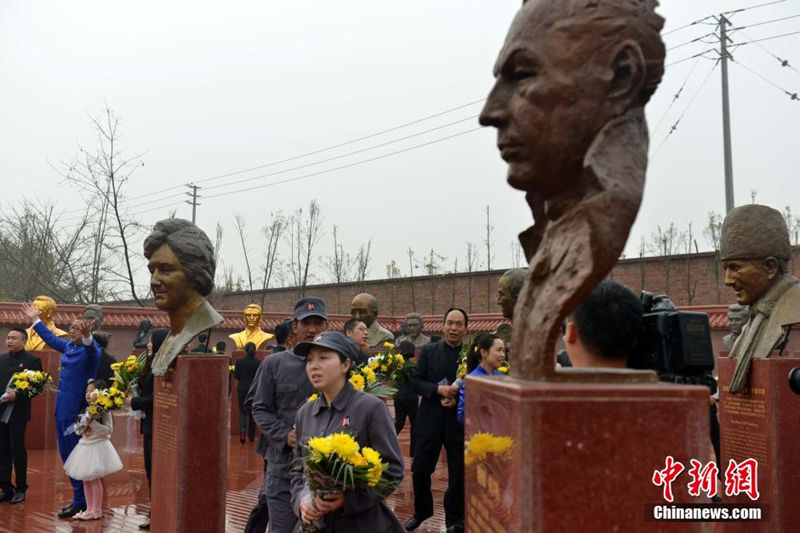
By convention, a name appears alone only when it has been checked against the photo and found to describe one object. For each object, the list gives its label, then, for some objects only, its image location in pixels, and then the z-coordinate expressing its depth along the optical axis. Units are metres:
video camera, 2.63
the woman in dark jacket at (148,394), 7.18
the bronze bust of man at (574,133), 2.60
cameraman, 2.80
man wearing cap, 5.04
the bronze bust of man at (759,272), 5.53
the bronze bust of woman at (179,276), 6.33
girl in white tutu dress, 7.17
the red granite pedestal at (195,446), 5.90
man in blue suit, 7.98
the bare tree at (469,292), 26.61
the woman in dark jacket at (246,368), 11.99
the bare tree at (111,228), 19.80
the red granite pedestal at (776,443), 5.18
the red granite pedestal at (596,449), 2.35
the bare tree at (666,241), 27.35
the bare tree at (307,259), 33.72
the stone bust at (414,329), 13.34
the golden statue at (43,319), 11.55
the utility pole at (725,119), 16.88
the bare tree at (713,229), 25.44
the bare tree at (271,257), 34.85
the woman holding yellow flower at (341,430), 3.43
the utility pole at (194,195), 33.38
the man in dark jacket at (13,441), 8.27
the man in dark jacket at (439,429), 6.65
